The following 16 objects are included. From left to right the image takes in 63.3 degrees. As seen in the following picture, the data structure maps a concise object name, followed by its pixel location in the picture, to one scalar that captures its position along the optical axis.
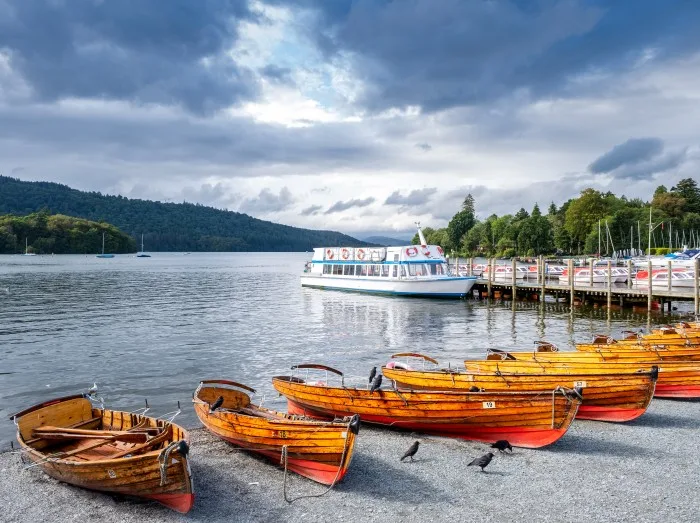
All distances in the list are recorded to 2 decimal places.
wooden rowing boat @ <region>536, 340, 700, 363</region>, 18.92
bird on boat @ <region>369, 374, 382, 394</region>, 14.59
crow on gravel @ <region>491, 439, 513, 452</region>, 13.18
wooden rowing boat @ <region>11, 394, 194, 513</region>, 10.48
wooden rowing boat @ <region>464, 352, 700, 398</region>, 17.33
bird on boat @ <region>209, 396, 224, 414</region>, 13.82
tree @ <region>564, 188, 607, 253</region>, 124.38
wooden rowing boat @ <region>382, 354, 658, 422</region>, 14.88
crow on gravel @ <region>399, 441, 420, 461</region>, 12.79
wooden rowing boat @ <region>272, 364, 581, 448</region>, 13.27
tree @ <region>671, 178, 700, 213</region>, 133.88
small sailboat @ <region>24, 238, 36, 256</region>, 186.52
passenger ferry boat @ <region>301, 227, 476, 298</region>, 53.47
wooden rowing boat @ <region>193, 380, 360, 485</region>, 11.44
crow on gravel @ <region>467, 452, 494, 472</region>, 12.06
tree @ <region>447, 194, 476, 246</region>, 181.50
